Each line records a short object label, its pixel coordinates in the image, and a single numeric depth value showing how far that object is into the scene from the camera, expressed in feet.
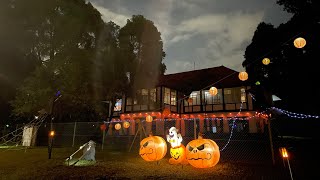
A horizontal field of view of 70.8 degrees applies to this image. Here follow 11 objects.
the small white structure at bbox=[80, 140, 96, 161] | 35.91
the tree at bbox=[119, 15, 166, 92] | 73.92
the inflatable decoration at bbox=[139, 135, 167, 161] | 31.42
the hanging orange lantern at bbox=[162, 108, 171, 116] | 84.67
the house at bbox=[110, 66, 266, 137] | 88.38
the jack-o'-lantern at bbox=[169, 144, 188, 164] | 30.63
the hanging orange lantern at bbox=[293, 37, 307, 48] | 30.79
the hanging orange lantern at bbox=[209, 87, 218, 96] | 50.23
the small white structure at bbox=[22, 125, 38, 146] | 65.05
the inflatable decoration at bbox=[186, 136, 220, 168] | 27.04
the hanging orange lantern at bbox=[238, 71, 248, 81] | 39.17
